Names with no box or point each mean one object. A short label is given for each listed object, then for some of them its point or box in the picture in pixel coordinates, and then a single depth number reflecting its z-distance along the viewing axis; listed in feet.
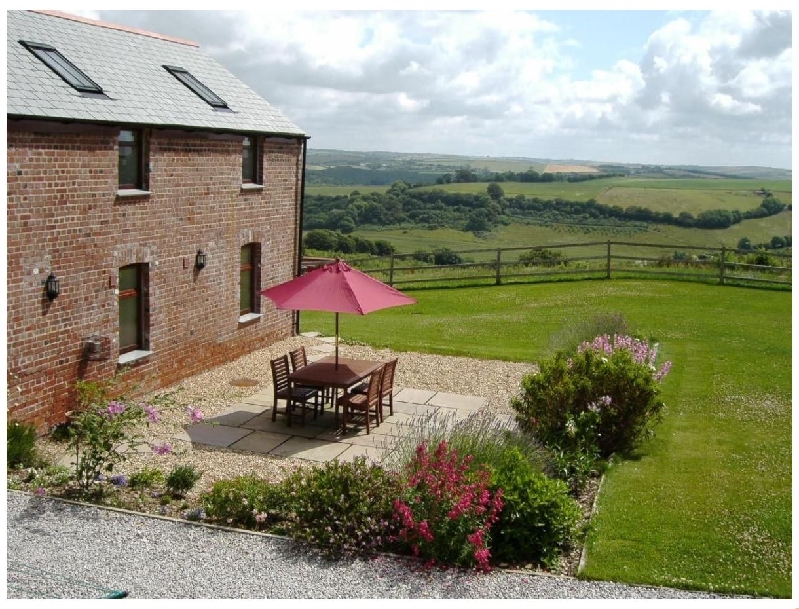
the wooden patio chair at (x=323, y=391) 42.24
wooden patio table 39.75
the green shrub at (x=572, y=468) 32.30
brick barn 36.37
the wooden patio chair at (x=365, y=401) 39.32
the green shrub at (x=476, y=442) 30.83
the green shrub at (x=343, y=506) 26.40
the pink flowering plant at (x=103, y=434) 30.94
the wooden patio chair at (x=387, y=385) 41.32
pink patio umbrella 38.65
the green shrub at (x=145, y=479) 31.27
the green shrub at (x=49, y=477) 31.06
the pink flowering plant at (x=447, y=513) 25.55
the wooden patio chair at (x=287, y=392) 40.32
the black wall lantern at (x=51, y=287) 36.94
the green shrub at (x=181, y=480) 30.63
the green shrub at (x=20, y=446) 32.81
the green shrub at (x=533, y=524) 26.40
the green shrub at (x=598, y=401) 36.14
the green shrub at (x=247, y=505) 28.25
